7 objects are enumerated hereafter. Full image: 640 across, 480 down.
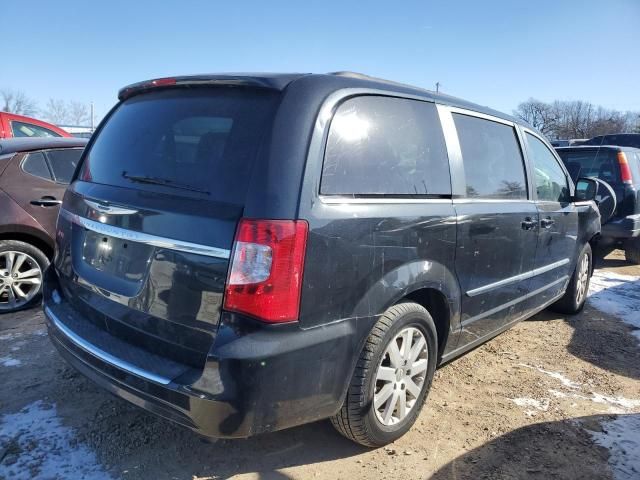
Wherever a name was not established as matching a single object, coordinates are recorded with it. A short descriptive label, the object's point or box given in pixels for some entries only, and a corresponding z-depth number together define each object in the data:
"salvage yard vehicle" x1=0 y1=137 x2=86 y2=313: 4.25
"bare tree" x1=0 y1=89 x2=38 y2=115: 61.52
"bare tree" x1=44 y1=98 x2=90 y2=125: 79.65
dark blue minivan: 1.92
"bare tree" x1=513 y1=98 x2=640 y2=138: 62.09
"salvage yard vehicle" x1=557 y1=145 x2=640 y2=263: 7.00
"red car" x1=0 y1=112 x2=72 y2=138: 7.73
